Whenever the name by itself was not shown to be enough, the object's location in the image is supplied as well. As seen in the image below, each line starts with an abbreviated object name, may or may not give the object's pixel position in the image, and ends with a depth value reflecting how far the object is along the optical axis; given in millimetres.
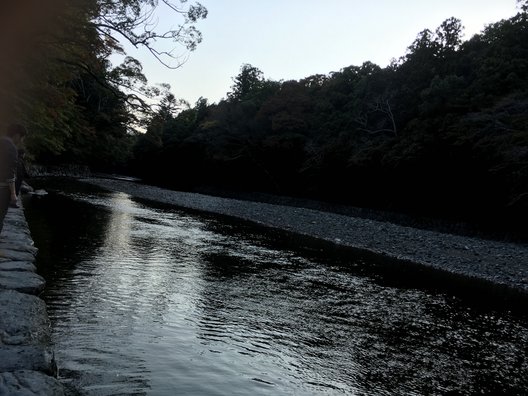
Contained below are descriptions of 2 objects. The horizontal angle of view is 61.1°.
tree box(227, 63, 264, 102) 77569
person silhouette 6185
